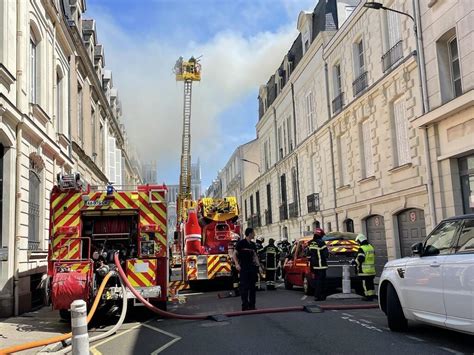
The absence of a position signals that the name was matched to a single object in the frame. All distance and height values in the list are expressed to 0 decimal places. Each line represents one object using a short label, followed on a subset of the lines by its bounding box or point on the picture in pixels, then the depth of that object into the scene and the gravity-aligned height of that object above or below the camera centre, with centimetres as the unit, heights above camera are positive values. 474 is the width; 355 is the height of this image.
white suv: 598 -42
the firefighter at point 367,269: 1188 -42
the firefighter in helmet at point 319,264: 1232 -27
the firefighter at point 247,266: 1093 -24
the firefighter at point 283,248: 2078 +23
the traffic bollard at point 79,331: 505 -67
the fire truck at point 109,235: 1016 +51
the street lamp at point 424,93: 1510 +448
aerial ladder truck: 1670 +70
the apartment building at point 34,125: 1166 +391
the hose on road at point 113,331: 755 -110
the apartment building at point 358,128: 1655 +495
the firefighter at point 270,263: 1609 -27
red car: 1316 -25
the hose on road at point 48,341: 529 -89
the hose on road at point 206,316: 986 -110
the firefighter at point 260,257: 1620 -8
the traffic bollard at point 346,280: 1280 -70
